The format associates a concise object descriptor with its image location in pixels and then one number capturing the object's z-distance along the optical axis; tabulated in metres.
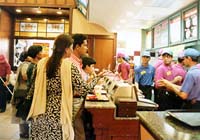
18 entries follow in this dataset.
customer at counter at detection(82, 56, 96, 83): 3.19
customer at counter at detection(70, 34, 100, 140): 2.53
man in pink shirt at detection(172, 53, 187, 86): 4.29
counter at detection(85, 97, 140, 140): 2.30
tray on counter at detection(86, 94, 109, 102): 2.59
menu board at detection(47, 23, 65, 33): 9.00
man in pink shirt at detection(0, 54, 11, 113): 6.34
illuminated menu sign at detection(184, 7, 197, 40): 5.67
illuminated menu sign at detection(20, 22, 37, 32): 9.02
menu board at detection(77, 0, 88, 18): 5.97
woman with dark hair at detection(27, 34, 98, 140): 2.15
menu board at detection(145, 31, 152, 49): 9.45
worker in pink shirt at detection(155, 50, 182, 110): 4.16
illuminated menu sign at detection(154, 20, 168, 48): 7.57
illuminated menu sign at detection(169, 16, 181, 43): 6.51
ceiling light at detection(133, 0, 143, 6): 5.54
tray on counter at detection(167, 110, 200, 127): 1.25
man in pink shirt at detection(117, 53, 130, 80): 6.02
